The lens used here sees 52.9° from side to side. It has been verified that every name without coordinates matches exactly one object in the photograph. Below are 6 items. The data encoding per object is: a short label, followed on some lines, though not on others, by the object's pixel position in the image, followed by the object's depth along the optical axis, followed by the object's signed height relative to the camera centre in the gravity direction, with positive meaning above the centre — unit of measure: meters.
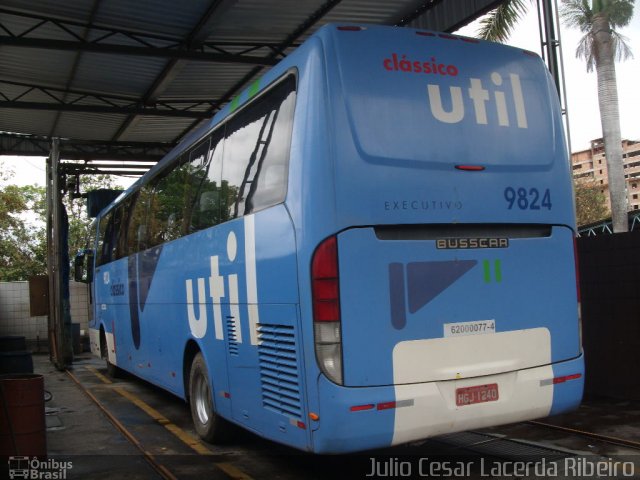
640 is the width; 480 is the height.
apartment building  119.29 +21.29
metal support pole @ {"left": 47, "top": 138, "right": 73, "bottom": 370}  14.23 +0.63
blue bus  4.56 +0.22
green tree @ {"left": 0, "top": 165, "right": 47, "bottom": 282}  32.34 +2.75
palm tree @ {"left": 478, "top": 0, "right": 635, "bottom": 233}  23.97 +6.95
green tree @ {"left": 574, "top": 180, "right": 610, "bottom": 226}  51.66 +4.73
